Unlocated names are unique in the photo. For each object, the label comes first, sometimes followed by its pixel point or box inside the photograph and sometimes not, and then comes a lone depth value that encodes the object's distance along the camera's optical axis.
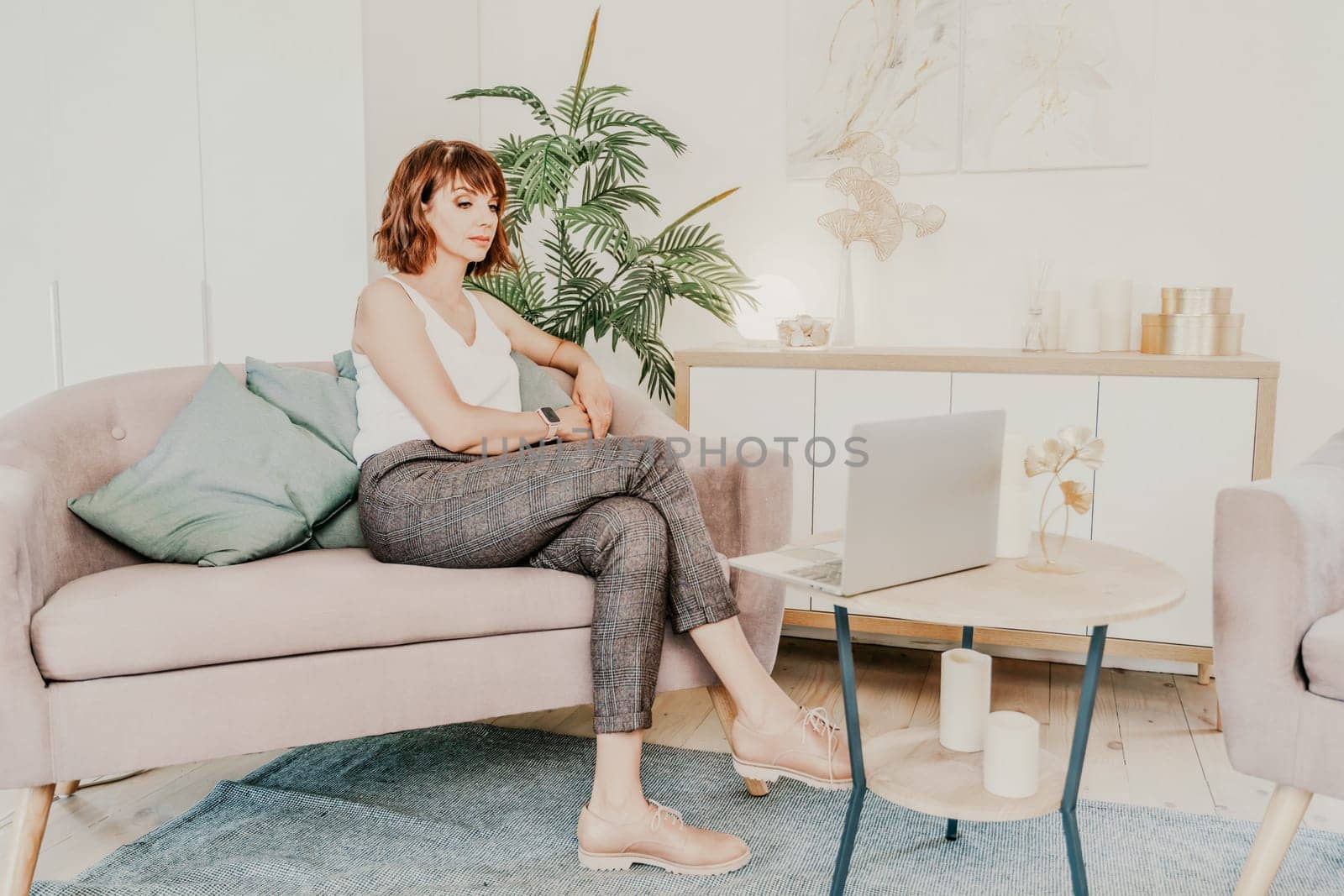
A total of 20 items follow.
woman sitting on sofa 1.60
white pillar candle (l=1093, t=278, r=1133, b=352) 2.55
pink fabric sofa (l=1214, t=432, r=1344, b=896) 1.41
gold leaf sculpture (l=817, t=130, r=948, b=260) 2.72
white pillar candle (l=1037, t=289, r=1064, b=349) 2.64
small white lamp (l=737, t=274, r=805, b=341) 2.90
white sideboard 2.28
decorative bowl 2.68
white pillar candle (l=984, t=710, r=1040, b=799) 1.42
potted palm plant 2.58
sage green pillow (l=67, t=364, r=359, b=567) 1.71
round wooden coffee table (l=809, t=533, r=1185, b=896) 1.28
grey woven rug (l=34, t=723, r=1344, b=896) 1.57
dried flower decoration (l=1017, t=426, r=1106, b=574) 1.48
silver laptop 1.30
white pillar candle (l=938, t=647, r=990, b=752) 1.58
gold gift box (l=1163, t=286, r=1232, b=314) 2.40
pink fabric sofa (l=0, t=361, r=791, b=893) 1.45
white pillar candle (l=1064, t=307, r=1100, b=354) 2.54
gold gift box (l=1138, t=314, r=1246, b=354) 2.38
